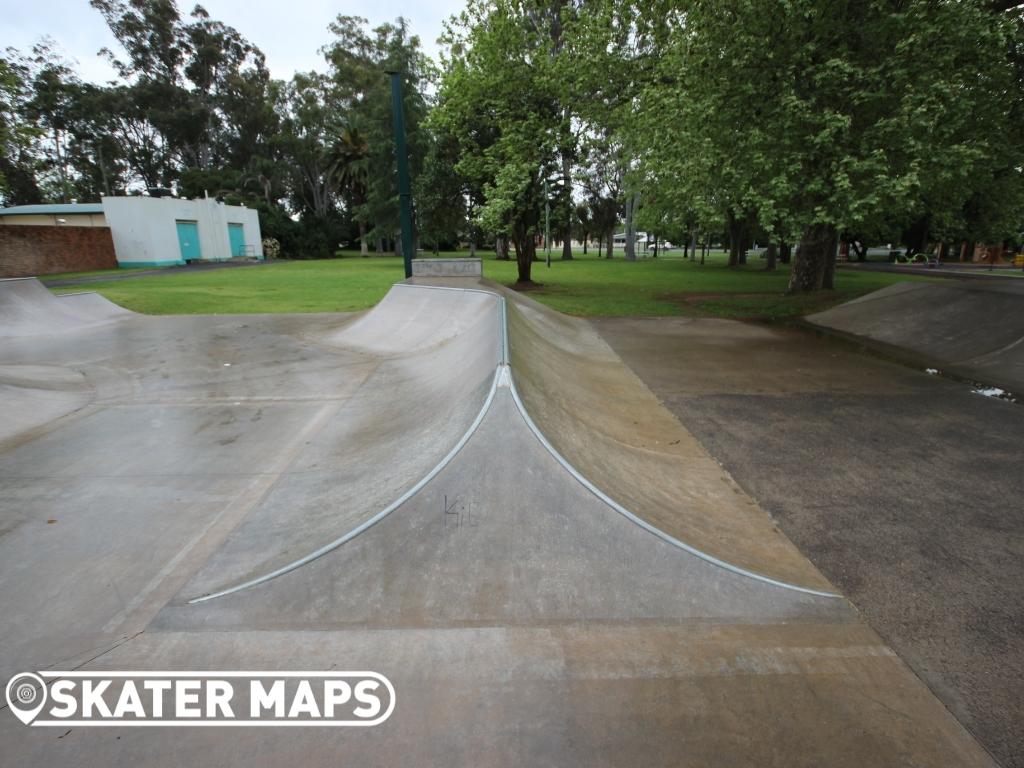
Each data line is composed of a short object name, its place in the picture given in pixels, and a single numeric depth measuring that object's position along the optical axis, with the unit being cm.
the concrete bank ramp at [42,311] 1224
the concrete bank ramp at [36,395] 622
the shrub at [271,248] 5152
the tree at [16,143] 1602
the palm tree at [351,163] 5331
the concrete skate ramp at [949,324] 885
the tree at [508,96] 1812
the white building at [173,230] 3484
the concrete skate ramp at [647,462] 357
